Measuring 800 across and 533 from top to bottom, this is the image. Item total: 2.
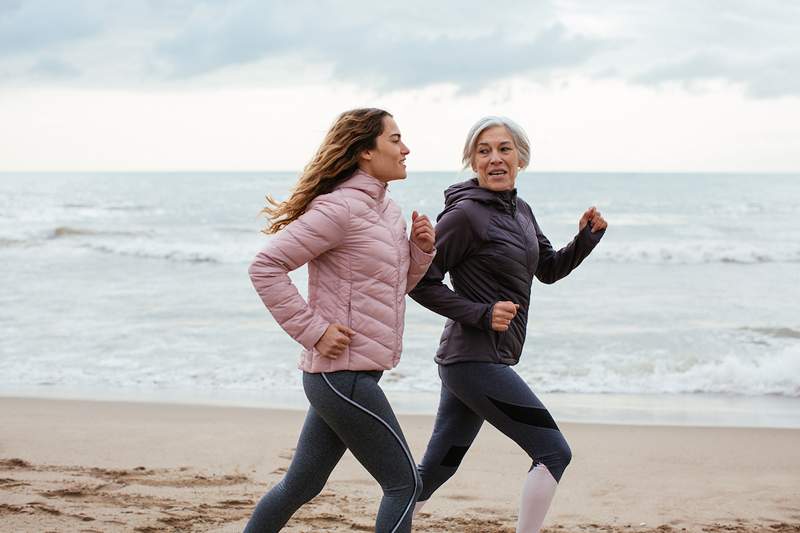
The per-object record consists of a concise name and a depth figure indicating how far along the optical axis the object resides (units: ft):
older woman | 11.14
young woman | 9.64
